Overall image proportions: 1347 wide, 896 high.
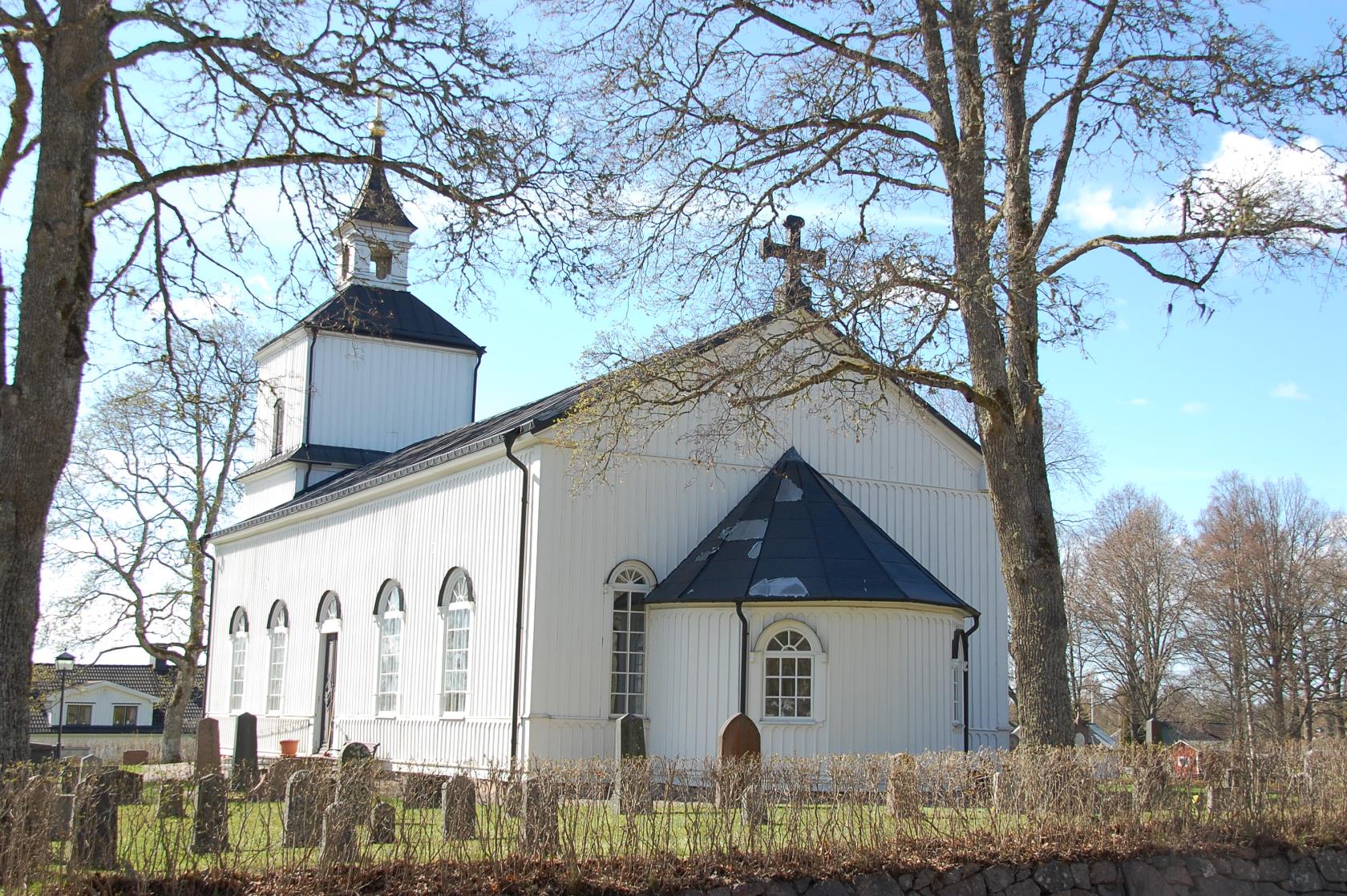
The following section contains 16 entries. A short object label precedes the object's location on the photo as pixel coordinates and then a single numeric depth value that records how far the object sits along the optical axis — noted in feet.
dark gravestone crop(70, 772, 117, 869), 29.12
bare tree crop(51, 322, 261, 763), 122.83
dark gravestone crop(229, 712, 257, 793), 66.17
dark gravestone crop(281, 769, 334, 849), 31.17
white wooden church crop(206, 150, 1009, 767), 59.21
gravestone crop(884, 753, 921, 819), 36.09
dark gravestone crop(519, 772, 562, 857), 31.09
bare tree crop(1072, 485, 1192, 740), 153.58
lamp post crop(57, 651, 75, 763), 96.78
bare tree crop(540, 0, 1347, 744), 42.93
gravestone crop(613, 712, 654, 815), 32.86
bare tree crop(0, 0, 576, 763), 34.83
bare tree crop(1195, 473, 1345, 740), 139.03
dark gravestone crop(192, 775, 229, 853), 31.63
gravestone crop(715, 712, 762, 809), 34.32
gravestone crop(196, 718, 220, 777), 64.90
